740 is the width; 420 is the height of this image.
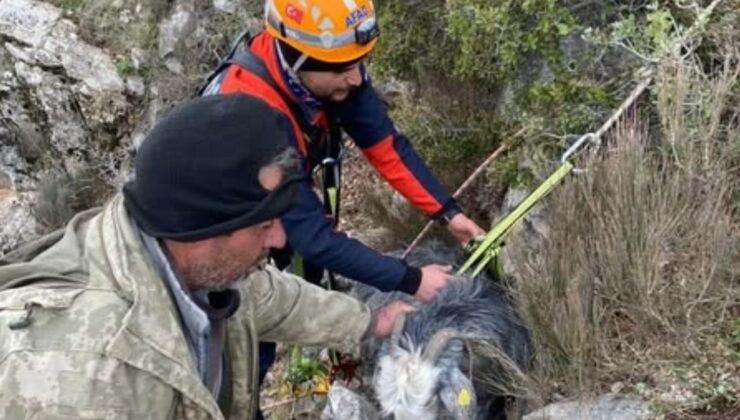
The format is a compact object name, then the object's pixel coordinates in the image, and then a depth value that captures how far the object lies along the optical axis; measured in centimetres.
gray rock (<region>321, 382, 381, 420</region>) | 404
